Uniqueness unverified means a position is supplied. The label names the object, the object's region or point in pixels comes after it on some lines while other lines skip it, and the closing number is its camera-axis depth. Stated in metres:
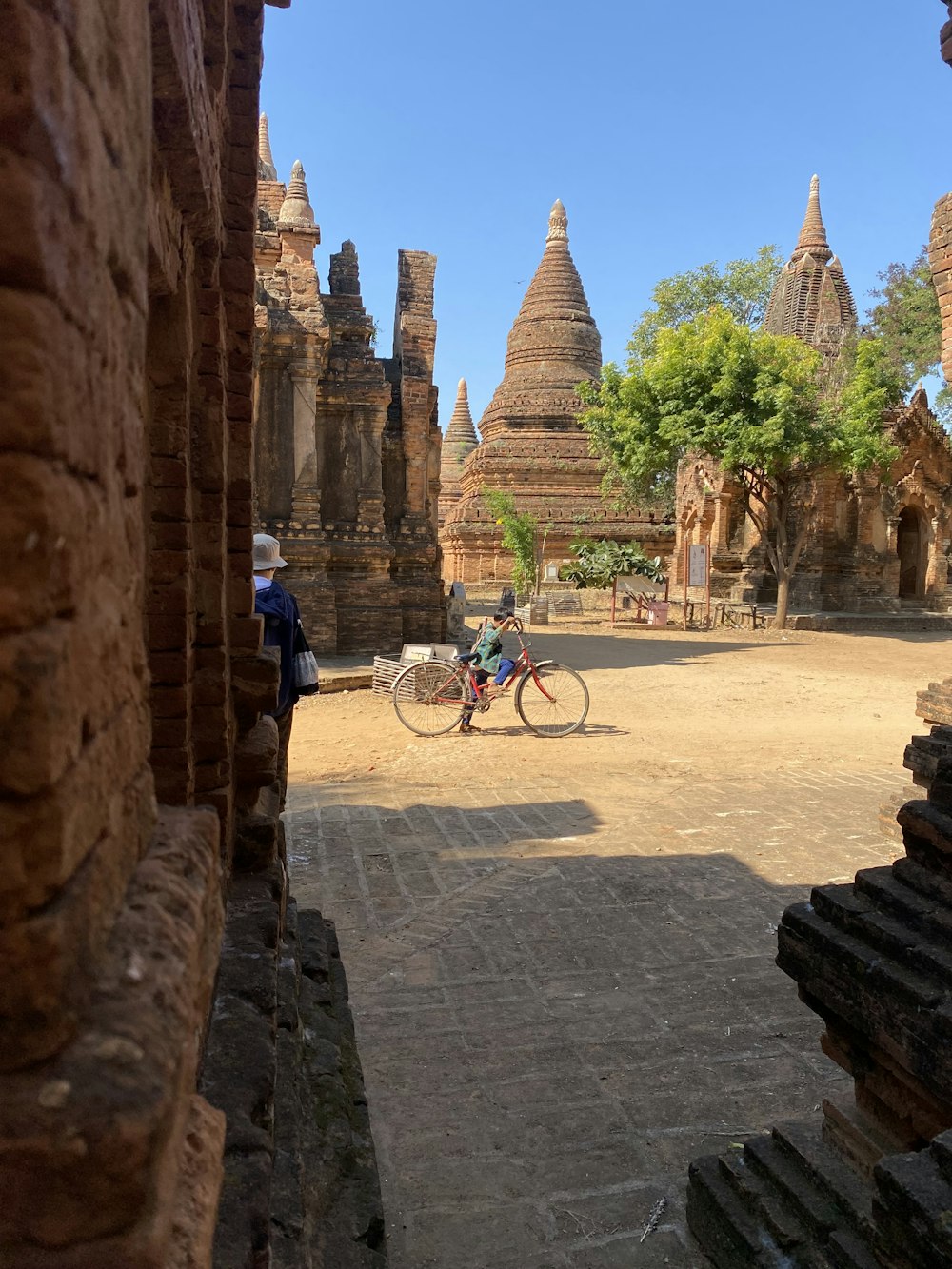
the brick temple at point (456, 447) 32.31
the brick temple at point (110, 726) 0.75
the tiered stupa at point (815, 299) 29.06
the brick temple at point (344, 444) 11.91
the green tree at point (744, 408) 17.22
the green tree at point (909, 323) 26.97
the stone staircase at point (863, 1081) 1.95
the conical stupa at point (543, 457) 25.36
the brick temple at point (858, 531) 22.59
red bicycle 8.13
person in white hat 3.99
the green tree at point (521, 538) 22.18
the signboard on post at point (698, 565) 19.23
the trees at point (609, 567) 23.53
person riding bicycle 8.05
